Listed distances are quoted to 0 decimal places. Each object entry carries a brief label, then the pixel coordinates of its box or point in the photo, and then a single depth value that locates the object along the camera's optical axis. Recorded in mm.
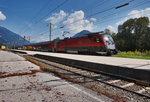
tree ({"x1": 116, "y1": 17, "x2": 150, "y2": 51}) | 33312
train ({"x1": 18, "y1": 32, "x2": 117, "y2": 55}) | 14240
